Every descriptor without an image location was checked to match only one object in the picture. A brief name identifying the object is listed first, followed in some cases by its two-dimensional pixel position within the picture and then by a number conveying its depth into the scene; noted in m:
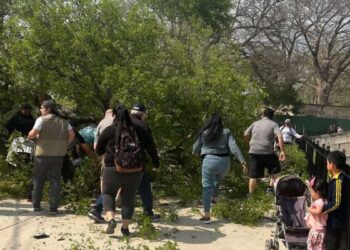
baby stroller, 4.84
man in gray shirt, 7.83
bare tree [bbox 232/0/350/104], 36.41
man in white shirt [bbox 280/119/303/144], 16.03
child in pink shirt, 4.48
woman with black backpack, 5.56
